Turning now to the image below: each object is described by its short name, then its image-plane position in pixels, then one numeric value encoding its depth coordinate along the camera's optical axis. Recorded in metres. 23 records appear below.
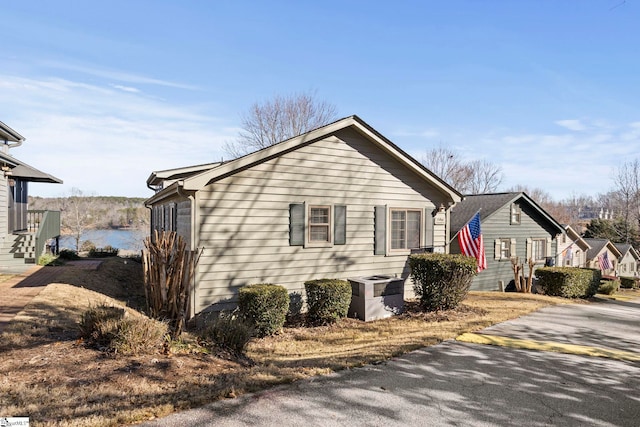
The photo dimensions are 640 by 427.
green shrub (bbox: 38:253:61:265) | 14.44
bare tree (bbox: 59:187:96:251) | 36.53
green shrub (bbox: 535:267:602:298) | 14.41
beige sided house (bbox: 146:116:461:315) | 8.94
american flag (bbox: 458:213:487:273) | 17.24
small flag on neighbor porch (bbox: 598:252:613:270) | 36.88
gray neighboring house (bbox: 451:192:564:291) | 20.78
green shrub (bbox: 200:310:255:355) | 6.32
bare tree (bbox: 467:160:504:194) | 46.88
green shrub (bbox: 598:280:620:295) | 18.41
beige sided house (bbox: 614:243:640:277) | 42.72
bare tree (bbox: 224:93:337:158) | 31.14
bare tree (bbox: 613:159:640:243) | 34.75
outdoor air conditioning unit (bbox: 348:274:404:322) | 9.62
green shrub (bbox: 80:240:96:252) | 27.86
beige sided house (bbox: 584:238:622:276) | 35.88
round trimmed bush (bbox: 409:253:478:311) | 9.96
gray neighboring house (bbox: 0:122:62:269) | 12.75
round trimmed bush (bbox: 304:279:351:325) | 9.01
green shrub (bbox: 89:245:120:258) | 22.50
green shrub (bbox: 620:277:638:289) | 30.50
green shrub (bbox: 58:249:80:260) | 18.55
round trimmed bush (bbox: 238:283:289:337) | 8.07
